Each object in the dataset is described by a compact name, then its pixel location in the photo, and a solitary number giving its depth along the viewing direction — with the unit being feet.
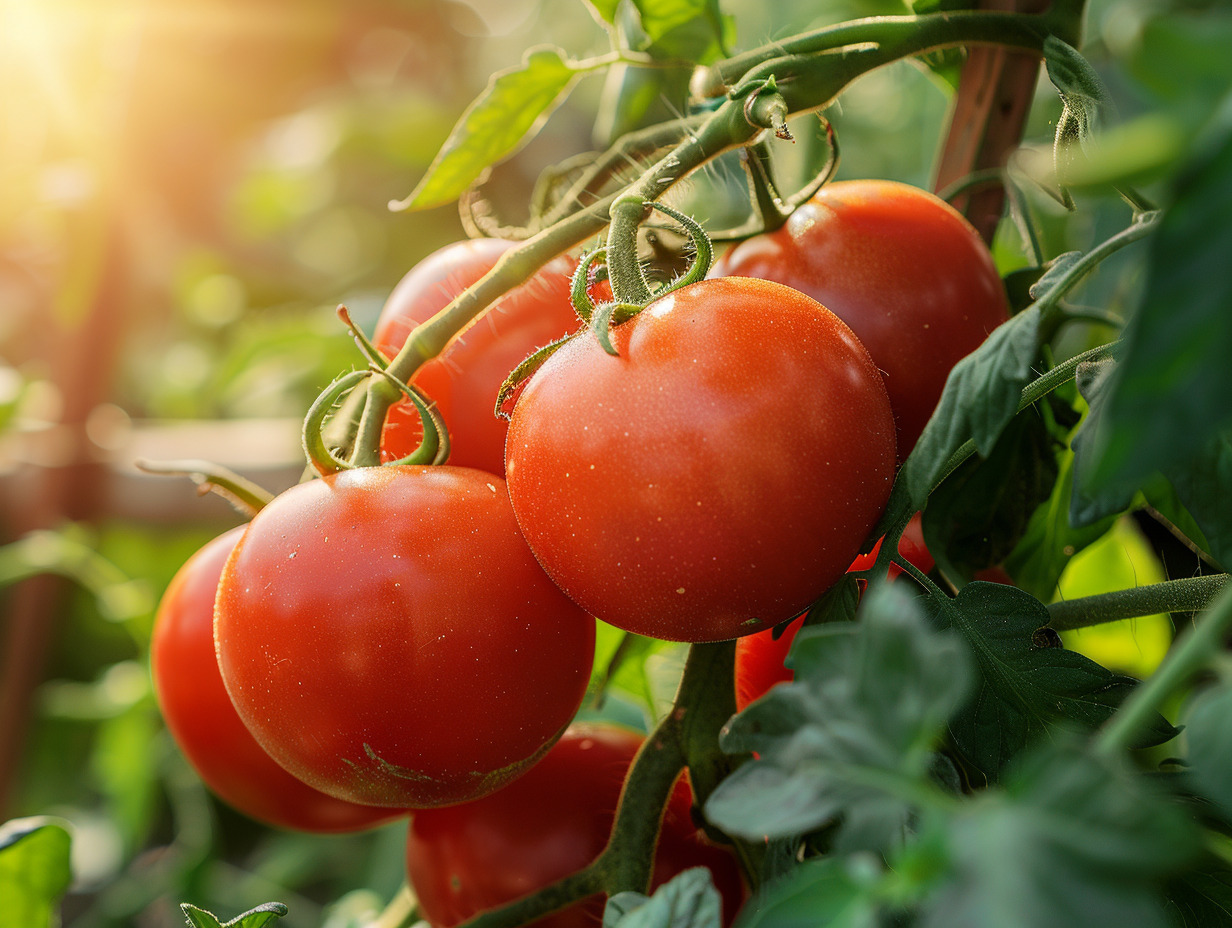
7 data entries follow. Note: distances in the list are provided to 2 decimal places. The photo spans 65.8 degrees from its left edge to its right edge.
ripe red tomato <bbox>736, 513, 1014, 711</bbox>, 1.24
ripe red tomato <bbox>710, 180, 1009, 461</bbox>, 1.09
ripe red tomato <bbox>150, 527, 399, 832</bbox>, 1.42
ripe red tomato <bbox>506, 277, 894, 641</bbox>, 0.88
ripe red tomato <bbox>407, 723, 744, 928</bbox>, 1.35
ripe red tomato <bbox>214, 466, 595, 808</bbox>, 1.02
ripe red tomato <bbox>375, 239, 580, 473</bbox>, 1.25
